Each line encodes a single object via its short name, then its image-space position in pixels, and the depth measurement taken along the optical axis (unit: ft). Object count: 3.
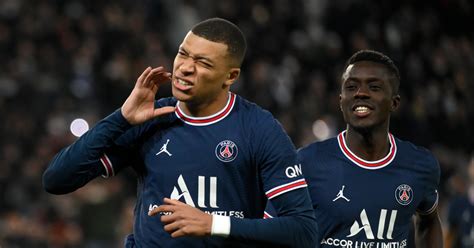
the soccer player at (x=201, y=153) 31.09
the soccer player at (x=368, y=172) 36.50
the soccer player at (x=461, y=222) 59.41
